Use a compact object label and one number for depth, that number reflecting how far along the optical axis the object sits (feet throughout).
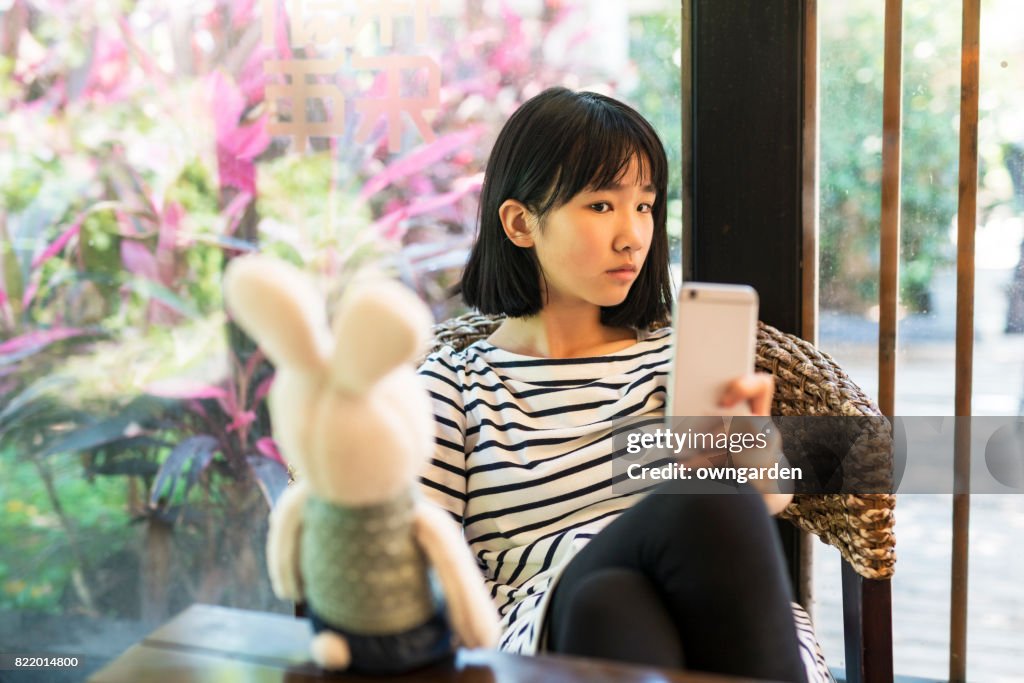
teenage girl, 3.72
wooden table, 2.24
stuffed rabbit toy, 1.99
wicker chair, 3.59
